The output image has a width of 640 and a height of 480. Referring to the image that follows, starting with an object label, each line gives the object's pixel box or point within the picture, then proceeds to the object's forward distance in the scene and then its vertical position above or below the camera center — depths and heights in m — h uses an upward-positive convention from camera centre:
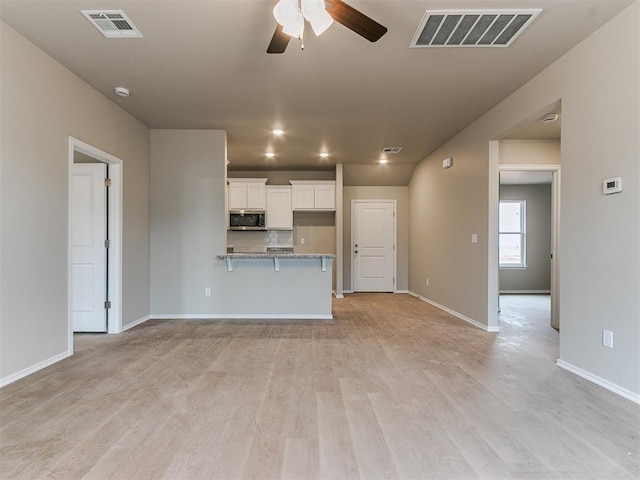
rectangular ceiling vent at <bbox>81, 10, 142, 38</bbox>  2.43 +1.59
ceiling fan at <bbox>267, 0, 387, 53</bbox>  1.94 +1.31
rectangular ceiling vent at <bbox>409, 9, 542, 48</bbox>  2.40 +1.58
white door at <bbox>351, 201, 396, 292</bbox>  7.73 -0.16
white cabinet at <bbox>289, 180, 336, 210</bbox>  7.09 +0.90
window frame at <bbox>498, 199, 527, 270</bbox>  8.19 +0.06
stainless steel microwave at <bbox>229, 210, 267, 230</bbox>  7.02 +0.40
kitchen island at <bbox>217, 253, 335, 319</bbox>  4.98 -0.69
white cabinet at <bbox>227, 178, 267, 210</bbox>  6.94 +0.92
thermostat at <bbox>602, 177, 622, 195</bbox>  2.46 +0.40
